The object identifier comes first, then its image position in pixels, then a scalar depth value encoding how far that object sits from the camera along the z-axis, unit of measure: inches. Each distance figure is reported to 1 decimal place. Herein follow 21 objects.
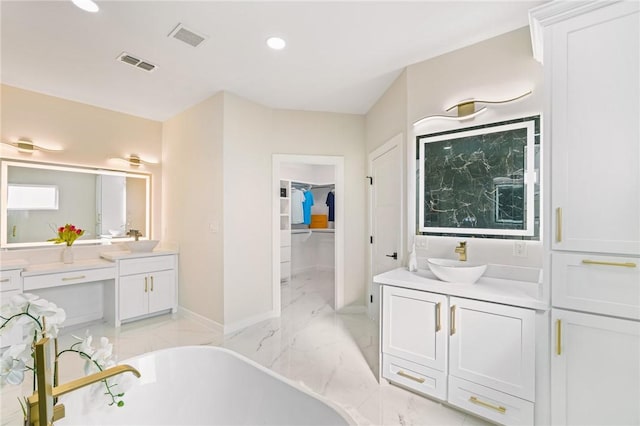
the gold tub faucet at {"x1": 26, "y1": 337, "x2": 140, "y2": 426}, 30.9
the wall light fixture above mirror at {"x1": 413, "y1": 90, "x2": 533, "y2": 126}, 88.1
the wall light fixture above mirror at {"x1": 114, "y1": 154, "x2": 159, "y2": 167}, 150.0
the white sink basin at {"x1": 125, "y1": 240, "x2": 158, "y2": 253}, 140.7
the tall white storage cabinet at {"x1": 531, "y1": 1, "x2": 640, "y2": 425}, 55.1
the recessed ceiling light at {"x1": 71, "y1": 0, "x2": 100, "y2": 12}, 72.8
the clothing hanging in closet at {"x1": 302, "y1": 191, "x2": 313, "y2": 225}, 260.7
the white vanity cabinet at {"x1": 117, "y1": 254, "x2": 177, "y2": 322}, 132.0
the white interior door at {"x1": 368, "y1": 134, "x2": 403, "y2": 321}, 114.4
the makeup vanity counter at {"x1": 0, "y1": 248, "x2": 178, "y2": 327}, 117.1
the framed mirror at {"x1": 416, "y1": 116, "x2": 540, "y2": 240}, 79.9
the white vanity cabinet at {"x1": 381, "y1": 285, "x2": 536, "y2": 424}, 65.2
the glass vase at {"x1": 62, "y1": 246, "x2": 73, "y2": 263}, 125.4
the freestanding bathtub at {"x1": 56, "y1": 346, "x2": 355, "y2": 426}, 49.7
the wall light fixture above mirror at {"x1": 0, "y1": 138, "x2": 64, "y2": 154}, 118.2
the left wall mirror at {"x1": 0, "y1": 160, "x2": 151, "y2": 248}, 118.7
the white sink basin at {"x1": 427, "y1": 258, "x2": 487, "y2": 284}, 76.2
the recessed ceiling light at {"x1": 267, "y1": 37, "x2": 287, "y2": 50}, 88.7
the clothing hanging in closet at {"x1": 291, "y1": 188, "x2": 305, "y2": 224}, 247.9
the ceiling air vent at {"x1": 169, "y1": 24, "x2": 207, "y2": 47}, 83.6
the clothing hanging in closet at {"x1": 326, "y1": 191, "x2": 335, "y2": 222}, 261.9
